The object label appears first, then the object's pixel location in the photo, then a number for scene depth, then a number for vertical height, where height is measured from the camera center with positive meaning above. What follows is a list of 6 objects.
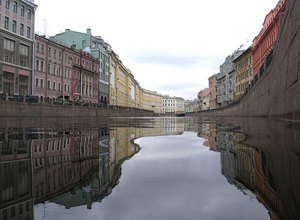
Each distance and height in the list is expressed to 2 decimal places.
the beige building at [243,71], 63.92 +12.40
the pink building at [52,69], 43.17 +9.01
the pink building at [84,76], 55.75 +9.76
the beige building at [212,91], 113.00 +12.82
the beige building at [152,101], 166.38 +13.14
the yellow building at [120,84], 78.21 +12.07
